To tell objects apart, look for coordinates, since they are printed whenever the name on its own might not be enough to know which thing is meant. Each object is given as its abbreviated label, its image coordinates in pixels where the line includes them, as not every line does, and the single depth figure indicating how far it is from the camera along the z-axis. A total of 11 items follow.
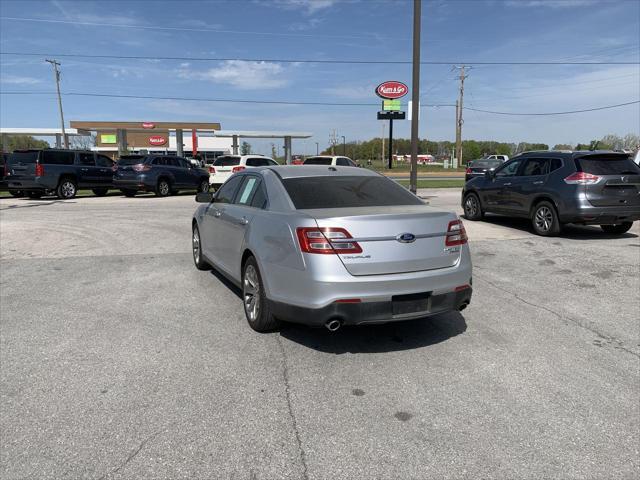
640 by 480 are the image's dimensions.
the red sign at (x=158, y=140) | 72.69
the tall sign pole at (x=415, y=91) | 15.84
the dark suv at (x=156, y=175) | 19.22
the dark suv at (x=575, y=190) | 8.94
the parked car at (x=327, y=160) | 19.09
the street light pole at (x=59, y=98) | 53.81
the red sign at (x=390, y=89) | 47.09
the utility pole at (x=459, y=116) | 60.66
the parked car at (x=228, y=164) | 20.92
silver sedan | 3.71
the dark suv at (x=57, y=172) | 17.39
